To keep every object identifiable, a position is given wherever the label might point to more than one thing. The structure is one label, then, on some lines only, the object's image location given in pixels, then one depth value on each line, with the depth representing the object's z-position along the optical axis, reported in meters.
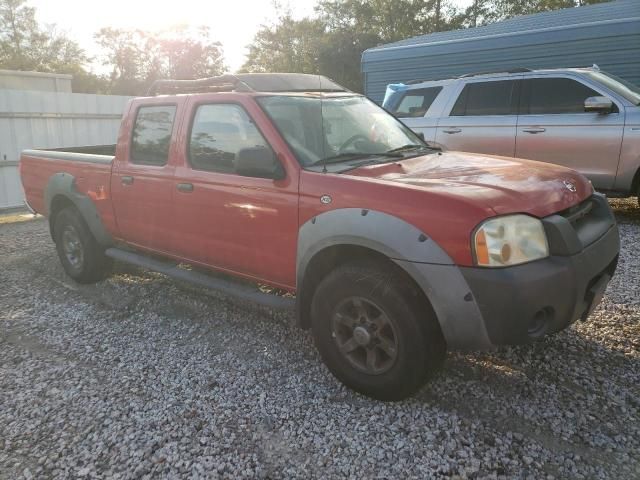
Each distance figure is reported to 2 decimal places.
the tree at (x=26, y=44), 43.31
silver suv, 6.24
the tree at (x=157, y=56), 50.44
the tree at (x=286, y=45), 34.19
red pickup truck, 2.49
